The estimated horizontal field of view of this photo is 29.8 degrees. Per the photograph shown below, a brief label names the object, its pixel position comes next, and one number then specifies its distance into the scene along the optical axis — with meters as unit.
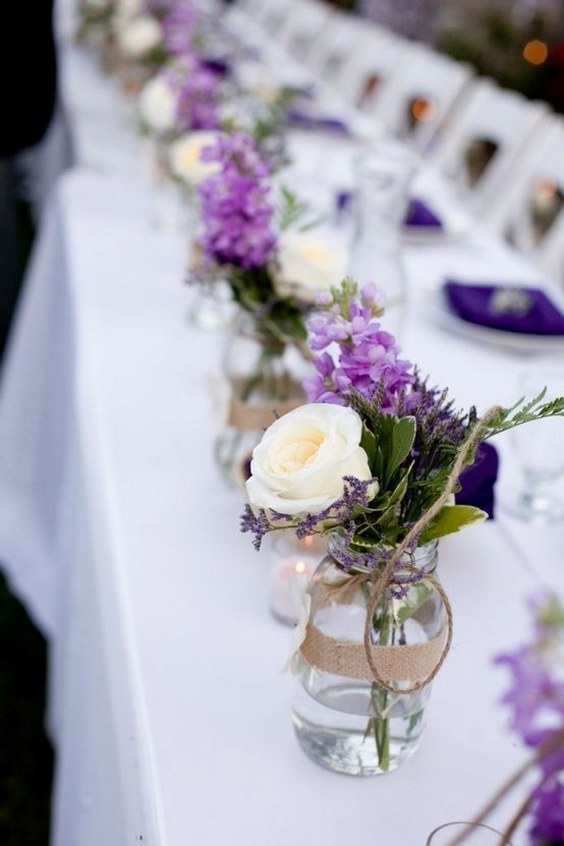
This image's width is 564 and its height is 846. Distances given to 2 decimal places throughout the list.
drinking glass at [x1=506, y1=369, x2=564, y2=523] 0.93
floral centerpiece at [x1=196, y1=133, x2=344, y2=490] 0.99
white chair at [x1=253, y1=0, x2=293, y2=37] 5.17
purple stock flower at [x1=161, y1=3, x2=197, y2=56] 2.42
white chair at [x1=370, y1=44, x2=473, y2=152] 3.08
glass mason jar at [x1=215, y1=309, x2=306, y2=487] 1.01
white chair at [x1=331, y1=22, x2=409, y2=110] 3.59
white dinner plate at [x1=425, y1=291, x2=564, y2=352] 1.39
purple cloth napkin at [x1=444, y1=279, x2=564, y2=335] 1.40
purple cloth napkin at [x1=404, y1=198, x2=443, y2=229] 1.89
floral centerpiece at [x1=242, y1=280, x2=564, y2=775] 0.57
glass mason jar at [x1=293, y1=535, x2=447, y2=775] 0.62
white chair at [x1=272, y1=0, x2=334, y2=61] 4.56
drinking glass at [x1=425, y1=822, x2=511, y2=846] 0.54
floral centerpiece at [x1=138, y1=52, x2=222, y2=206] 1.52
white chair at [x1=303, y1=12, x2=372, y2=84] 4.08
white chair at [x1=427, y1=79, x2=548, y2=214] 2.50
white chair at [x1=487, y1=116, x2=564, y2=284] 2.11
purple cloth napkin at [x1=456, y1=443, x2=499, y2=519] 0.86
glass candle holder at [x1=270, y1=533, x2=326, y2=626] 0.82
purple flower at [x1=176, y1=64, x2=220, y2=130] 1.71
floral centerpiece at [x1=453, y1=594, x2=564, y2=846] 0.37
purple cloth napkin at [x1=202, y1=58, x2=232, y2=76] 2.92
